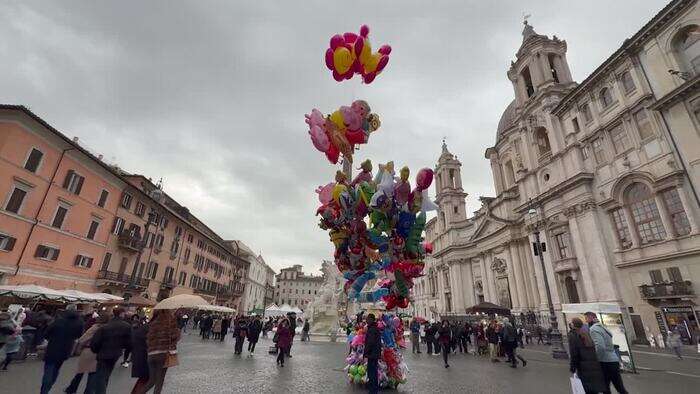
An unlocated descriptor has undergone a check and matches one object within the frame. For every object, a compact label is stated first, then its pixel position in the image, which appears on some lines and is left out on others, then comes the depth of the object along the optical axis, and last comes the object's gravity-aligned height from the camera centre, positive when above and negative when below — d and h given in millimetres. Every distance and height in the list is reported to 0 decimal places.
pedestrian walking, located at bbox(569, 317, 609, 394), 5602 -605
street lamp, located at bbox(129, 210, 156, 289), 28569 +3904
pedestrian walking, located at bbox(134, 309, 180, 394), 5383 -563
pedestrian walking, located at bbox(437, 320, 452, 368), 12139 -671
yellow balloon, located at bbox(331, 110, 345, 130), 8648 +5015
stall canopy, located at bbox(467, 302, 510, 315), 23781 +905
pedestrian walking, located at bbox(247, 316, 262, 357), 14500 -754
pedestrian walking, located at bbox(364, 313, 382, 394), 6691 -624
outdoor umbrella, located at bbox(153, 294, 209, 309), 5837 +207
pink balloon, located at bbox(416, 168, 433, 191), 7812 +3247
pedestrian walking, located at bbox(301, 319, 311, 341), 22938 -1022
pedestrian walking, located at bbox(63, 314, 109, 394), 5462 -813
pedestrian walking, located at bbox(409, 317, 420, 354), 17297 -717
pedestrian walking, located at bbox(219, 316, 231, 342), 21719 -840
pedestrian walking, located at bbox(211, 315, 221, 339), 23312 -1005
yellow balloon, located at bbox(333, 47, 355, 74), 8133 +6209
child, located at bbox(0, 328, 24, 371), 8898 -1042
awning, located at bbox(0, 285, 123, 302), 14742 +737
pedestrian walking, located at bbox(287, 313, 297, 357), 15184 -165
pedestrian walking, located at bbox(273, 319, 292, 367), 11477 -790
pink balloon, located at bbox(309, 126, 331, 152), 8580 +4516
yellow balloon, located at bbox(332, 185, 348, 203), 8015 +2986
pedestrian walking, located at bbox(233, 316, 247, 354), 14141 -872
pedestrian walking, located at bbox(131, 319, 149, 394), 5398 -688
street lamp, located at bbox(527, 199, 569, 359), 15039 -1010
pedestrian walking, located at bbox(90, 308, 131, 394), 5430 -575
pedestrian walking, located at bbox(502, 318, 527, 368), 12367 -664
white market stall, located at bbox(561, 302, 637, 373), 11016 +22
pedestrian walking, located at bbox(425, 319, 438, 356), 16812 -824
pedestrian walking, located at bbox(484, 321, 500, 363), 14338 -882
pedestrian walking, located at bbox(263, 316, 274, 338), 29320 -1035
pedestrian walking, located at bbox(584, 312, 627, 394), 6137 -555
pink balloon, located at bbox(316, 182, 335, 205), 9086 +3342
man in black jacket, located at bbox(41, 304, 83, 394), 5973 -559
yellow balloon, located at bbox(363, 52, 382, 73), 8266 +6213
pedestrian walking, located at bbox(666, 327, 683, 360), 14128 -646
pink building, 19000 +6510
